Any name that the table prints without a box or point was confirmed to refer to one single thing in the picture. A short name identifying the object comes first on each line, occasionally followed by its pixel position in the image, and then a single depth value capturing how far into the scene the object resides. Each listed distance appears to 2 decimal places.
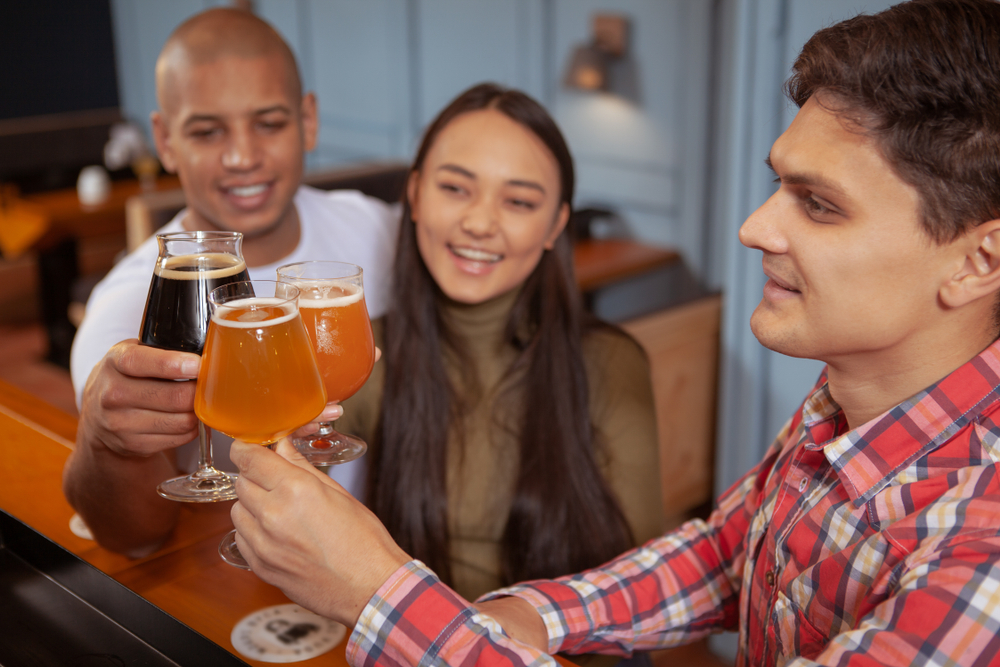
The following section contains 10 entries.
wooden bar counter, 1.23
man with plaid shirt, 0.96
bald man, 1.77
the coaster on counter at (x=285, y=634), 1.16
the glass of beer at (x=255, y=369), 1.01
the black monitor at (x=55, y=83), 6.74
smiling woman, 1.85
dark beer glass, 1.12
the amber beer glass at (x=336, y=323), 1.18
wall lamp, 4.06
